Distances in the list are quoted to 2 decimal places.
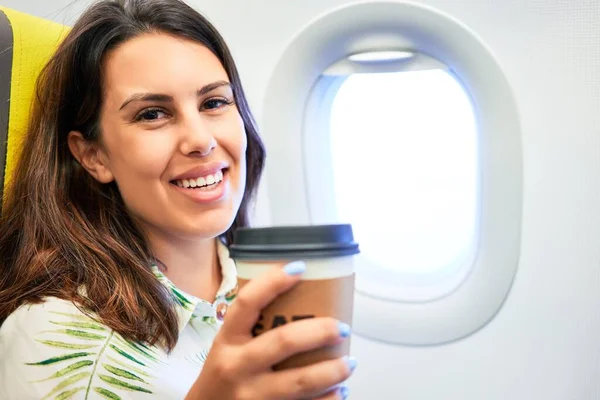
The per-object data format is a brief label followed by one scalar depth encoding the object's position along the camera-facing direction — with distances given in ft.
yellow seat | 4.56
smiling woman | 3.90
